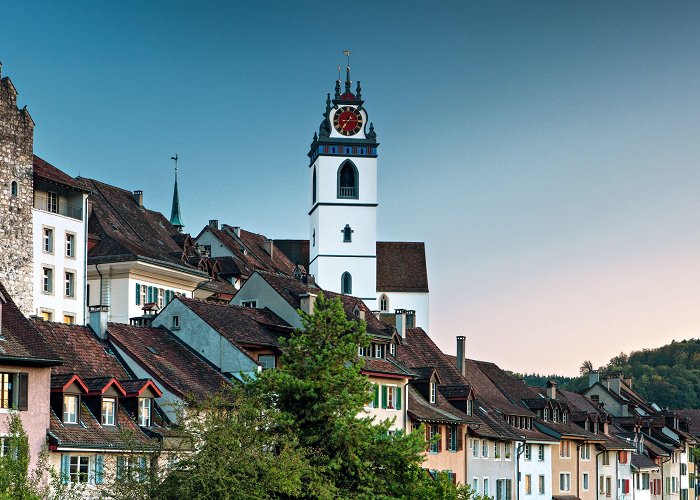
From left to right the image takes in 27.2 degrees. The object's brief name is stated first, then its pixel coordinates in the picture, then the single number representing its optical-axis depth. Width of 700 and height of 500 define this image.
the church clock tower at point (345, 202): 130.62
